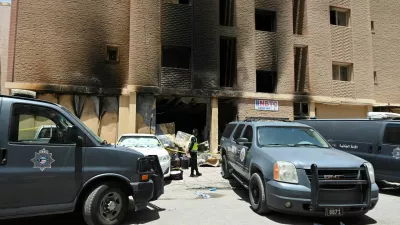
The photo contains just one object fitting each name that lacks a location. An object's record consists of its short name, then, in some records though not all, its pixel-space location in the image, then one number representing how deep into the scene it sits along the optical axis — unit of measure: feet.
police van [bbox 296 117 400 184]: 28.25
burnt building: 50.26
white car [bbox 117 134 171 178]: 31.68
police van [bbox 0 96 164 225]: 14.55
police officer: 35.55
